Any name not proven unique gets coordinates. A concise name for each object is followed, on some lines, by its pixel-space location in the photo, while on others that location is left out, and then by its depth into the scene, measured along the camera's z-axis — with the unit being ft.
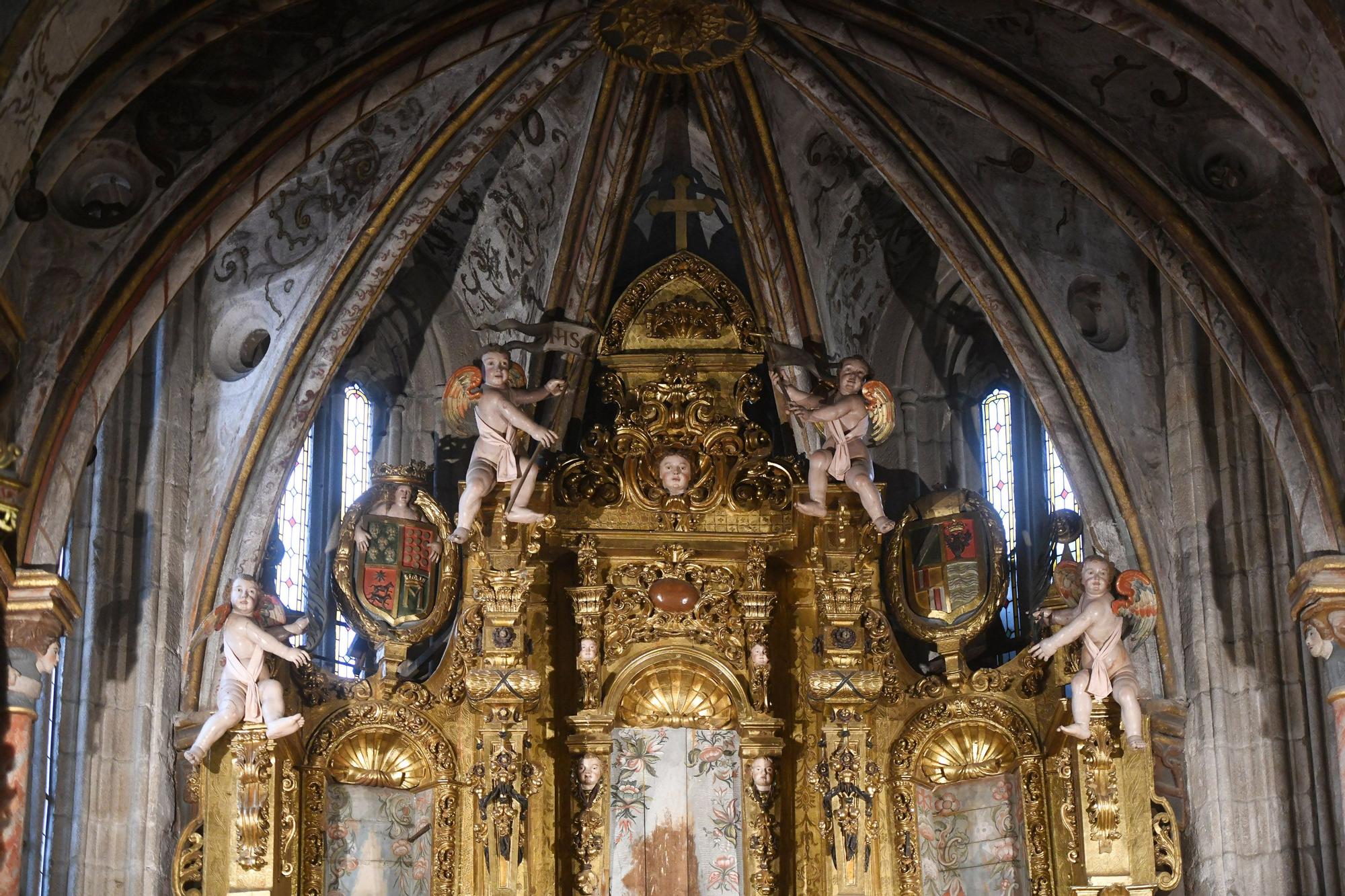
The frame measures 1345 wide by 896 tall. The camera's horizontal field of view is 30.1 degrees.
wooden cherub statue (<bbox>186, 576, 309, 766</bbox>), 59.31
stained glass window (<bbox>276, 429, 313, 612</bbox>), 67.62
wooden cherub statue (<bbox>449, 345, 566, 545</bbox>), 63.46
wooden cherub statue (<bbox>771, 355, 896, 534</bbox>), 63.62
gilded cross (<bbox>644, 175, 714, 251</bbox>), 68.59
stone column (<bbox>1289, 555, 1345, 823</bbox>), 53.21
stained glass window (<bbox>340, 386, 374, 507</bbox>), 70.18
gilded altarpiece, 61.82
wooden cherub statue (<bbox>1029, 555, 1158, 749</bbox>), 59.98
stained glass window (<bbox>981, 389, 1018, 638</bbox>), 69.46
